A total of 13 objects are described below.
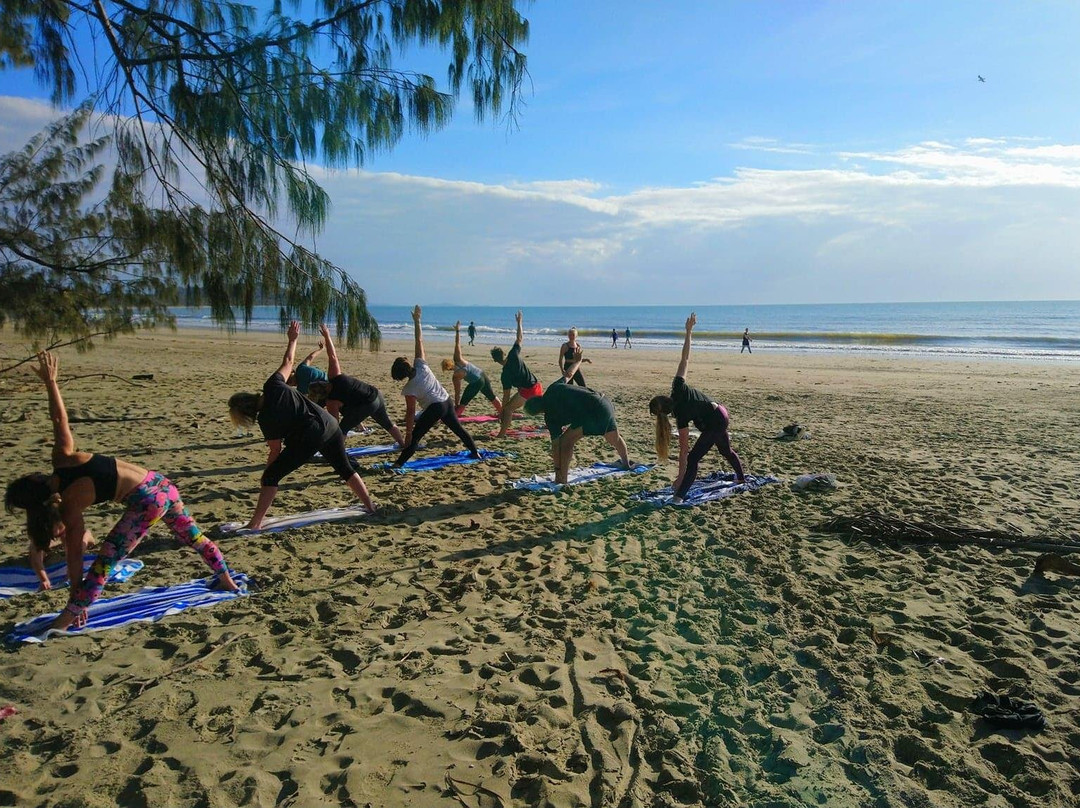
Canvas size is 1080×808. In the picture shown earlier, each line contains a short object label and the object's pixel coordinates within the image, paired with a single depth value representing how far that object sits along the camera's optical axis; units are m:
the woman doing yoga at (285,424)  5.19
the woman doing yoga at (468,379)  9.23
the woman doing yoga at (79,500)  3.62
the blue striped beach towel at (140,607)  3.75
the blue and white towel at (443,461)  7.71
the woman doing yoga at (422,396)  7.38
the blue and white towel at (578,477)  7.07
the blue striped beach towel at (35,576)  4.30
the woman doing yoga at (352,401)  7.25
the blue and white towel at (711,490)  6.69
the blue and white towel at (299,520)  5.45
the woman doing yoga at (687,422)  6.45
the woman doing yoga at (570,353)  8.94
